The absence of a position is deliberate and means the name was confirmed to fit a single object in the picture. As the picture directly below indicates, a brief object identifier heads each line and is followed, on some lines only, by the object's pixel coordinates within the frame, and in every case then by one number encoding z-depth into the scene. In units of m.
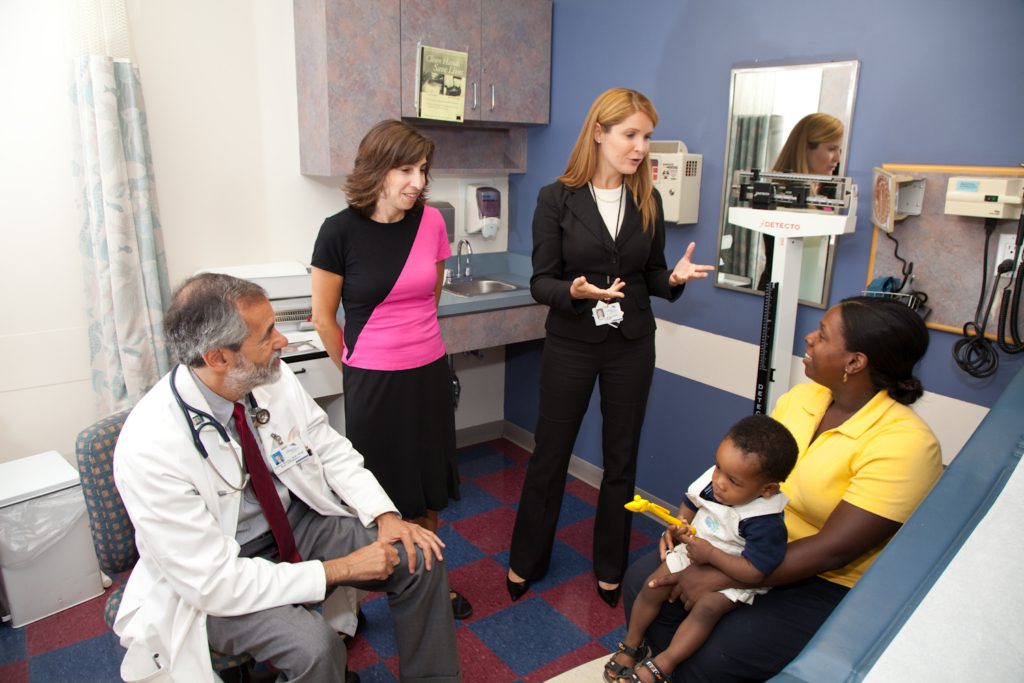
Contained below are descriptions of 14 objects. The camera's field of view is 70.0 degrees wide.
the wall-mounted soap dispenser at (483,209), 3.72
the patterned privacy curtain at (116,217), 2.59
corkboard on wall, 2.14
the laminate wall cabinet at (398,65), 2.92
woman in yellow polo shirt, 1.55
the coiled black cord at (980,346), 2.12
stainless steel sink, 3.72
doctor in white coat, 1.52
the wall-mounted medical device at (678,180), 2.82
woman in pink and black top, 2.23
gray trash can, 2.41
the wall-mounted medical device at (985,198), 1.99
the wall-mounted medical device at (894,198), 2.20
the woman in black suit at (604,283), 2.30
